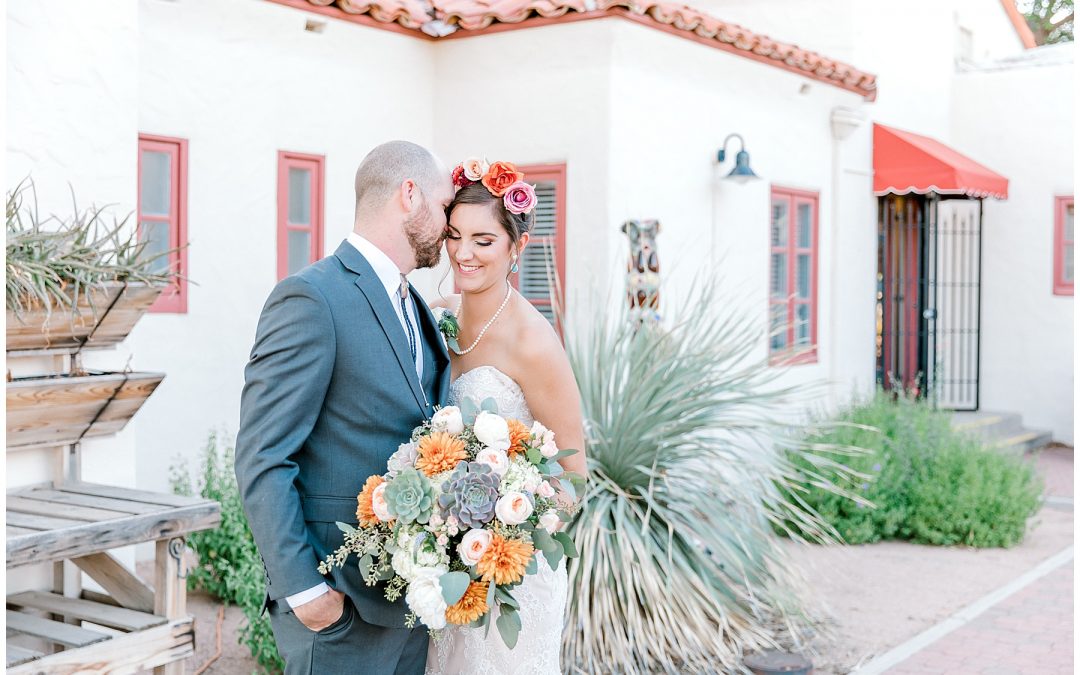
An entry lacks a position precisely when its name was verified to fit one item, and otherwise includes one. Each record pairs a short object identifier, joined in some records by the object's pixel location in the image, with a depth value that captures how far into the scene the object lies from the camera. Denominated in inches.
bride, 126.0
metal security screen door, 498.3
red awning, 458.9
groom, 105.4
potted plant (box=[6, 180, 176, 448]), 162.7
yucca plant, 204.4
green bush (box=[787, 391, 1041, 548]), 323.3
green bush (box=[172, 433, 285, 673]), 212.8
